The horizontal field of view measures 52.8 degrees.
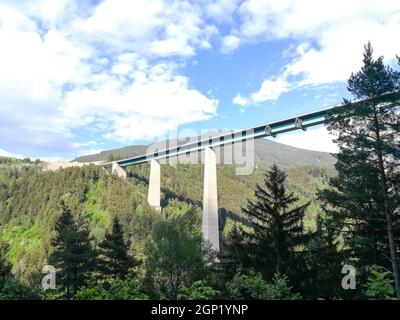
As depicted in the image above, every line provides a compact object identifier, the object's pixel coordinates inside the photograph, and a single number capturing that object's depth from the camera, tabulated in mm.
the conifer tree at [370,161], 17438
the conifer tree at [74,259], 30250
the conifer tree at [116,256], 31094
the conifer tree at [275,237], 21562
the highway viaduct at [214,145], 47719
